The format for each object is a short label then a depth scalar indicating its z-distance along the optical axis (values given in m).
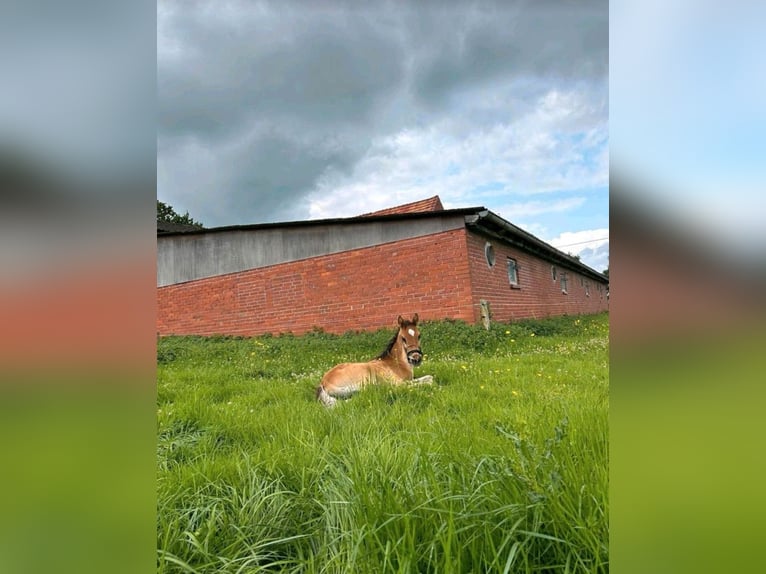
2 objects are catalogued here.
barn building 8.20
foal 3.58
